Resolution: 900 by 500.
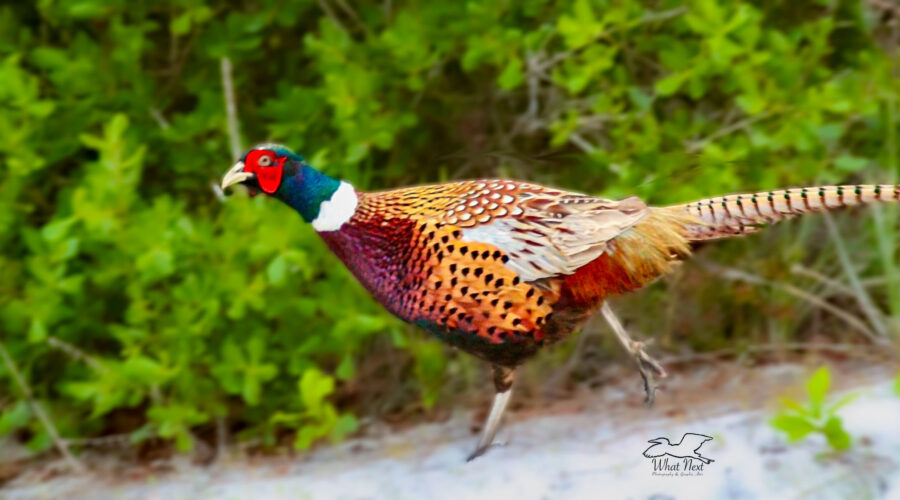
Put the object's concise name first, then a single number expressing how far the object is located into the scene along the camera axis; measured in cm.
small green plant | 527
